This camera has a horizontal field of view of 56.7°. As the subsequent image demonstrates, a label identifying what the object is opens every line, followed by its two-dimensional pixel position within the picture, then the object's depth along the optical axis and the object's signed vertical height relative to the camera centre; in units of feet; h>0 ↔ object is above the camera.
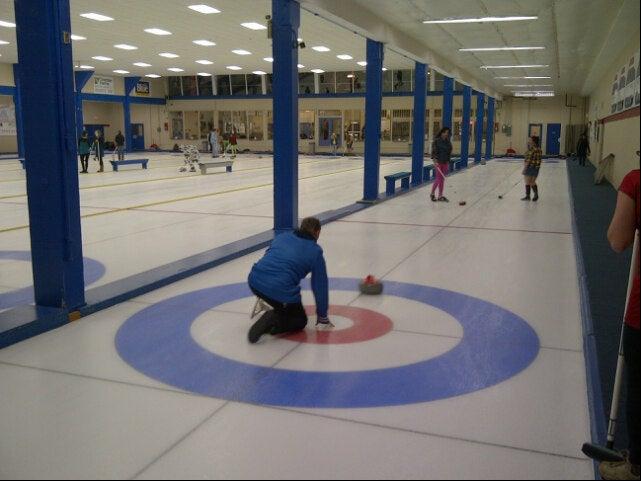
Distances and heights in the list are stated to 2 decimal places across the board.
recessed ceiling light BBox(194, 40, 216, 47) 79.10 +14.35
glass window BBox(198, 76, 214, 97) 146.20 +15.52
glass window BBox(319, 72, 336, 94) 139.23 +15.65
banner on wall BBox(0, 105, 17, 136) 112.95 +5.78
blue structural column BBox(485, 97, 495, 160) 117.08 +4.66
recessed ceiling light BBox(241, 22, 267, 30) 64.80 +13.68
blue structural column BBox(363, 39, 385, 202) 47.11 +2.58
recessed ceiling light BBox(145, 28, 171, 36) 70.28 +14.16
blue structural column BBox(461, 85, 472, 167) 86.00 +5.00
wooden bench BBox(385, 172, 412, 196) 52.65 -2.91
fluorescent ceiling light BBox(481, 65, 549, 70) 77.77 +10.90
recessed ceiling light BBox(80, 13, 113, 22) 61.59 +13.94
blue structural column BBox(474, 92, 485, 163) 104.88 +4.09
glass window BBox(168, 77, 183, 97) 149.18 +15.64
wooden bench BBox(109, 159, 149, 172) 77.28 -1.69
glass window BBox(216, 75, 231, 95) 144.56 +15.66
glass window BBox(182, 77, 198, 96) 147.02 +15.68
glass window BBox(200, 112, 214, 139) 149.07 +6.62
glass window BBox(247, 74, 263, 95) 141.38 +15.38
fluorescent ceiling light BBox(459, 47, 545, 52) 61.46 +10.41
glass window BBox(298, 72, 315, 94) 139.95 +15.68
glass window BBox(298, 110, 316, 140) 143.00 +6.10
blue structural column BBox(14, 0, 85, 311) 16.99 +0.02
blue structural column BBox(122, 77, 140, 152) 134.92 +11.33
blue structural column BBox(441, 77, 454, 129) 75.36 +6.60
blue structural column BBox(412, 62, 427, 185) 60.85 +3.73
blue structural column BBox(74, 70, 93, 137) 113.94 +13.35
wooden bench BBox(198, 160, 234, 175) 75.37 -1.92
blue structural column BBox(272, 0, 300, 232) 31.89 +2.09
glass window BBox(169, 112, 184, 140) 151.64 +6.25
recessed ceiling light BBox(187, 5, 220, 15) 56.75 +13.58
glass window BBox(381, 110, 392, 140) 137.90 +5.66
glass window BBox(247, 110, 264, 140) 145.69 +6.25
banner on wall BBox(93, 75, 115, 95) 123.65 +13.58
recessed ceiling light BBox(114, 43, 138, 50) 83.20 +14.63
